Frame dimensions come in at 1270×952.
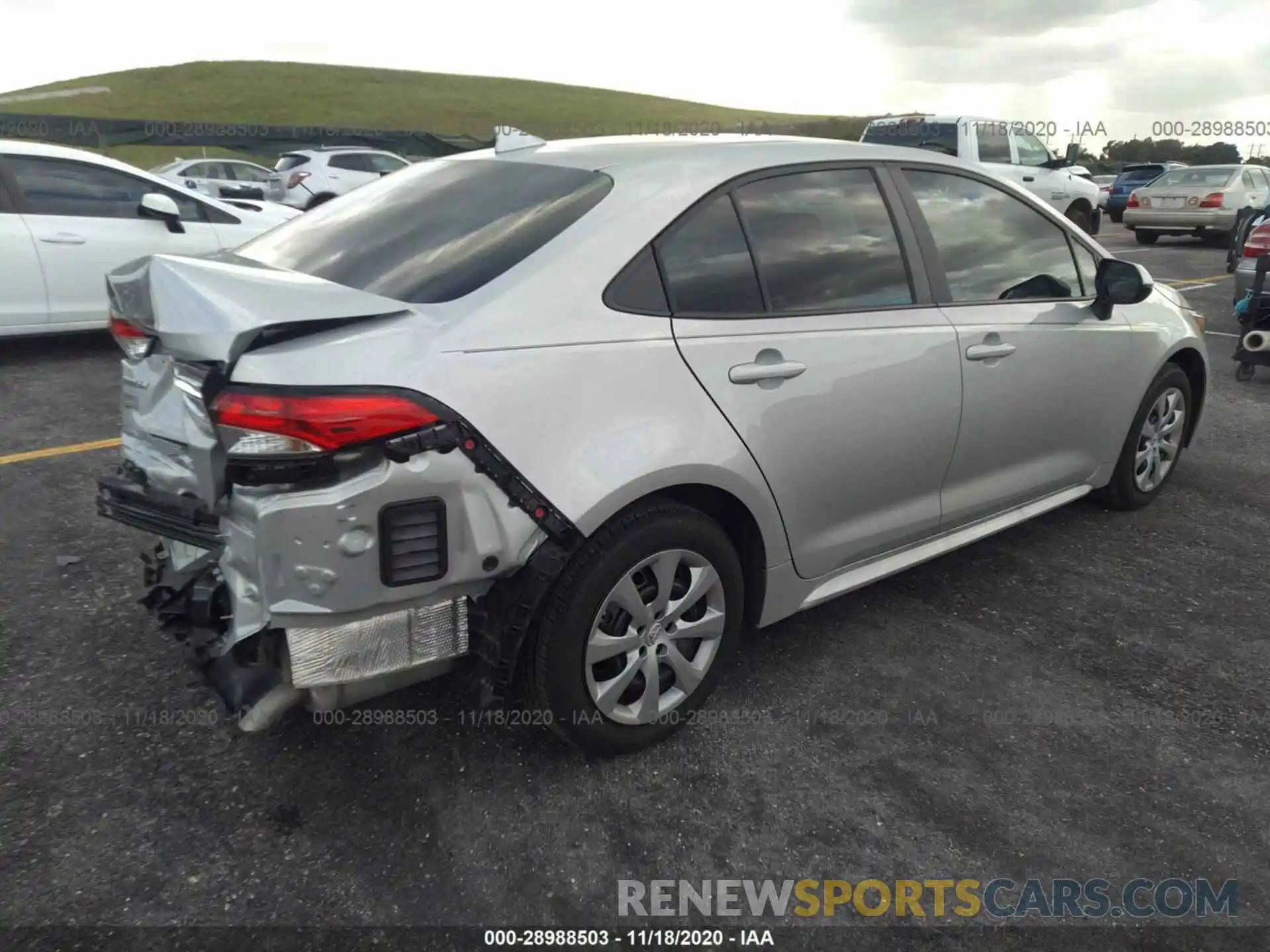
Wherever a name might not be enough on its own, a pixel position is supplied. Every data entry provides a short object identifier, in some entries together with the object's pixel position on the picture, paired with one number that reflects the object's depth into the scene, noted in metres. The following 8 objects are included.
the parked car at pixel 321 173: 15.92
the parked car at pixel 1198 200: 16.09
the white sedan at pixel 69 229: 6.44
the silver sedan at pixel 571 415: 2.14
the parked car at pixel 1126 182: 21.86
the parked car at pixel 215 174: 15.33
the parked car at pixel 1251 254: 7.78
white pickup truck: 12.48
